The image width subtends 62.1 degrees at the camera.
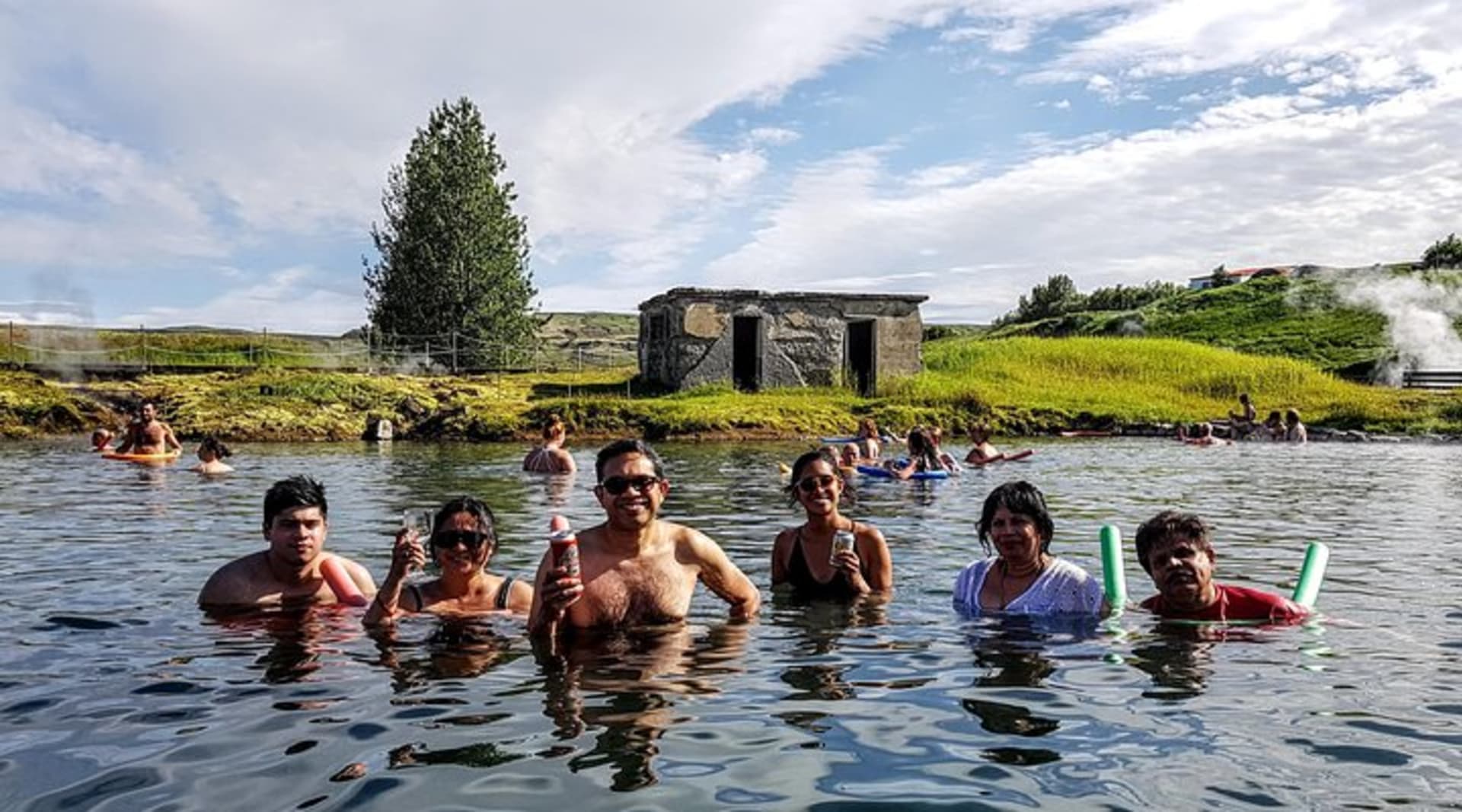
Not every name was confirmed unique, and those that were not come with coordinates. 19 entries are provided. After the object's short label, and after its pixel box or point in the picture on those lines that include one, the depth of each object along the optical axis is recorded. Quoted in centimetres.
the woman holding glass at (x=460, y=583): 752
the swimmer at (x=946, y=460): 2135
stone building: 3784
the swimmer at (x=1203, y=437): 3147
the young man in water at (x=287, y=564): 782
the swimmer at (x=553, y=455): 2066
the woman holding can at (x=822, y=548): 862
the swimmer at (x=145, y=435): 2247
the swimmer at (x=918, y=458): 2000
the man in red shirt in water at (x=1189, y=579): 709
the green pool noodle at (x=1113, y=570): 778
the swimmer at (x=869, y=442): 2302
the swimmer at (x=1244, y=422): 3459
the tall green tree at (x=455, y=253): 4947
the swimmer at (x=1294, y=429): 3309
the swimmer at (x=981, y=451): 2395
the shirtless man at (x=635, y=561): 674
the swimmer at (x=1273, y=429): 3388
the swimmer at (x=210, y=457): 2009
